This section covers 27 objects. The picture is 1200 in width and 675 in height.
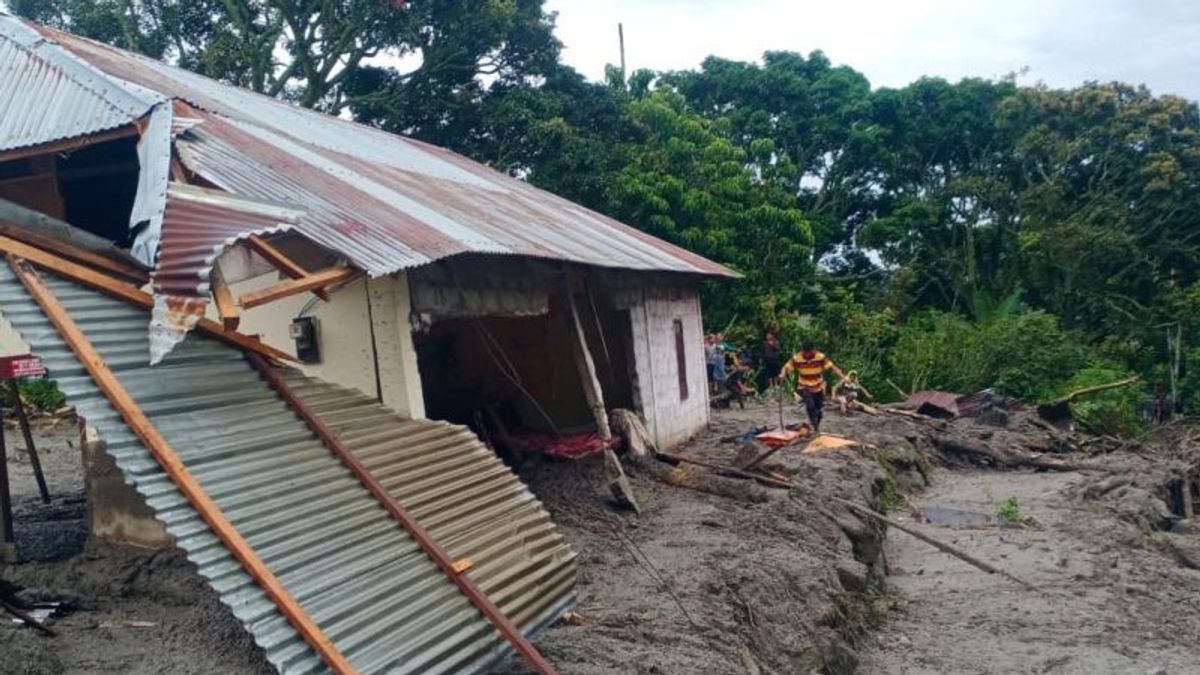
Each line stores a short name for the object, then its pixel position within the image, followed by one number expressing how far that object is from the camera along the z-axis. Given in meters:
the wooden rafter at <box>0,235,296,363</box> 5.86
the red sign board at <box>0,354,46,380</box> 7.66
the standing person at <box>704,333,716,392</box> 20.61
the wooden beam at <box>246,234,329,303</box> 6.42
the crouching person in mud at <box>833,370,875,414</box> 18.59
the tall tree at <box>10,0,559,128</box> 21.50
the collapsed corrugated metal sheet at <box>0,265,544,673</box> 4.96
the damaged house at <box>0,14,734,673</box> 5.20
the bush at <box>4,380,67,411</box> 16.77
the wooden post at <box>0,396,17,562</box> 7.81
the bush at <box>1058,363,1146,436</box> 19.17
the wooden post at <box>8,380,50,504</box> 9.71
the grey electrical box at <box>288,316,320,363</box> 8.49
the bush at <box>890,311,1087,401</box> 21.64
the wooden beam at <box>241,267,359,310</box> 6.13
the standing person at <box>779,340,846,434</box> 14.30
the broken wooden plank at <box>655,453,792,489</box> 10.85
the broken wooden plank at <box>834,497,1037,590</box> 8.78
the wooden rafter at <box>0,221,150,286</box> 6.17
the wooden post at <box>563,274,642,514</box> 10.88
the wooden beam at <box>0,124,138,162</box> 7.73
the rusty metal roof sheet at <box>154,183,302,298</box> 5.67
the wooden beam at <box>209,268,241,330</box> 5.84
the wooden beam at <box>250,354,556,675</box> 5.62
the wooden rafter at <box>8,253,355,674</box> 4.79
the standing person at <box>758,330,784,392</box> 21.34
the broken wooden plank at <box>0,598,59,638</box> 5.76
